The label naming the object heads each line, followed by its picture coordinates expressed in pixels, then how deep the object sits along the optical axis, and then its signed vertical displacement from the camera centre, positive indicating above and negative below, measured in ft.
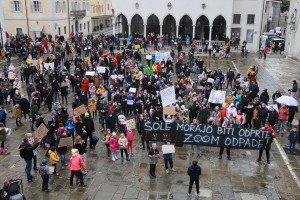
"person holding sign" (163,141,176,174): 42.39 -16.25
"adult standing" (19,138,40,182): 39.50 -14.49
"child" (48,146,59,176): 40.63 -15.14
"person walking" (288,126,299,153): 47.91 -15.54
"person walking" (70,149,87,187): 38.22 -15.08
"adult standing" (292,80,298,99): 69.82 -12.38
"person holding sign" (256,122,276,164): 44.94 -15.59
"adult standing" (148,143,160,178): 40.68 -15.10
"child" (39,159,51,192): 37.35 -15.54
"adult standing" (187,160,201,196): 36.73 -15.43
